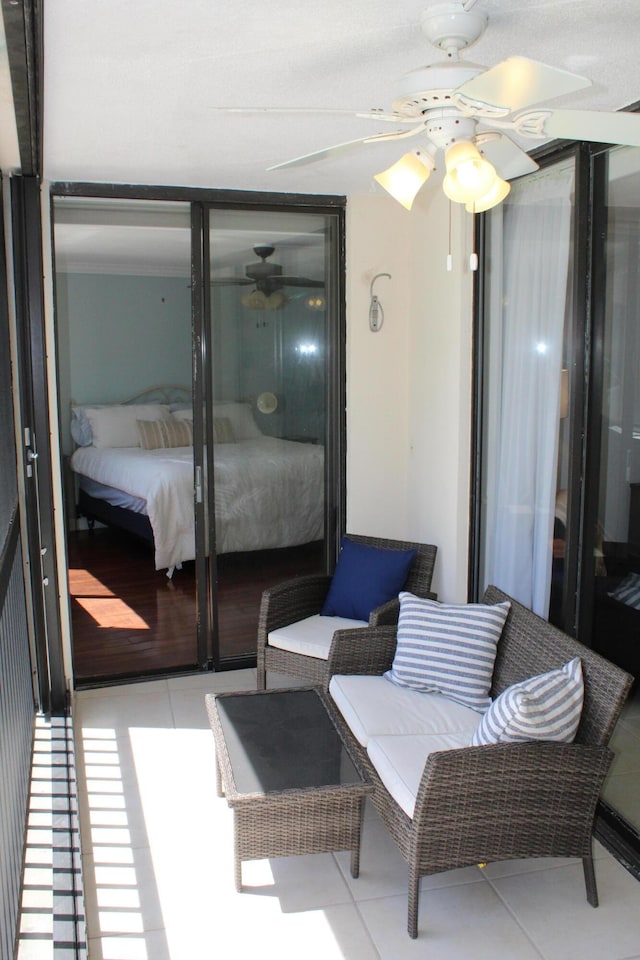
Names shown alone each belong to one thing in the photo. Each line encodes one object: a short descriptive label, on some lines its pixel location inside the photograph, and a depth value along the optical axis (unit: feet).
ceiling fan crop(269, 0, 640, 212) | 5.39
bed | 14.16
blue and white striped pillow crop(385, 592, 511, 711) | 10.02
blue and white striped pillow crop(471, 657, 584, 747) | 7.90
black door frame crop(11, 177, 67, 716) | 11.66
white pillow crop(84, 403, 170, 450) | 23.48
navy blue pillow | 12.58
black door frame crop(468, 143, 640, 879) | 9.65
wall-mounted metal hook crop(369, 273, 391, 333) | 14.03
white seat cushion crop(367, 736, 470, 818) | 8.14
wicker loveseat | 7.80
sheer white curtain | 10.61
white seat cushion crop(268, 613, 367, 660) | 11.95
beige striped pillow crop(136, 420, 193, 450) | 23.40
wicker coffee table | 8.14
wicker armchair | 11.95
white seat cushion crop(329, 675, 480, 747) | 9.29
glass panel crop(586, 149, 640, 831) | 9.12
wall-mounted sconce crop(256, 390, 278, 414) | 14.08
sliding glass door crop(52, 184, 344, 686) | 13.52
